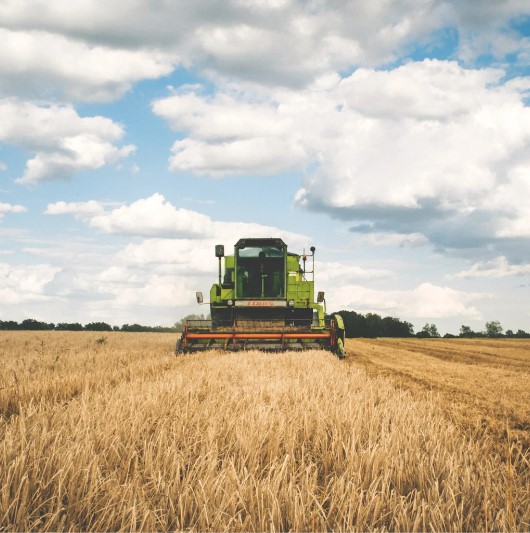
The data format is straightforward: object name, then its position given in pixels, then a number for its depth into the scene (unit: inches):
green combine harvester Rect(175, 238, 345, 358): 546.6
